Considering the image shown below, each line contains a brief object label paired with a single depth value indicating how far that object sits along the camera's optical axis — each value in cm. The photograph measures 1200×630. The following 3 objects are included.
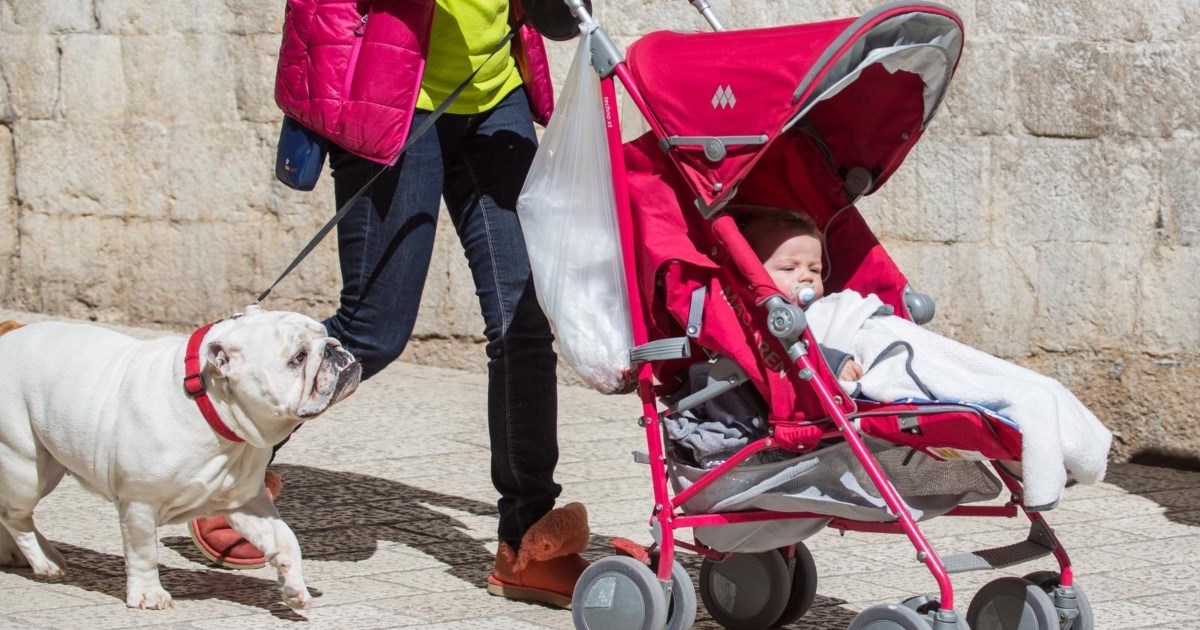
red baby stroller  644
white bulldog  733
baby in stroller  607
